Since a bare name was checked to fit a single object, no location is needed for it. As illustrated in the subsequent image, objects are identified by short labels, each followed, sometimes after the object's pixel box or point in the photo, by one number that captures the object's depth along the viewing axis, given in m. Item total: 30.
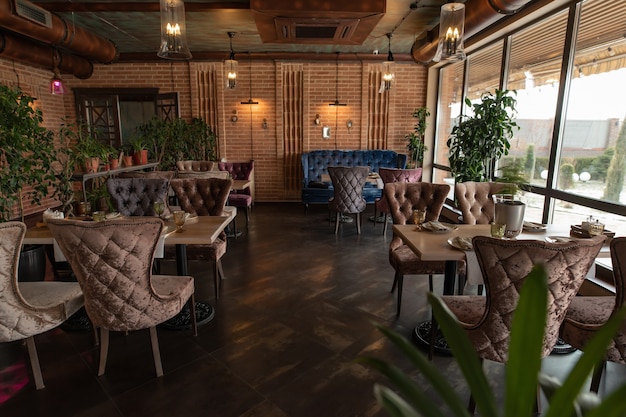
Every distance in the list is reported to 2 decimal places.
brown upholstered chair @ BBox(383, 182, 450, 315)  3.53
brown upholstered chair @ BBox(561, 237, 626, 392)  1.85
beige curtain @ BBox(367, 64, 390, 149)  7.93
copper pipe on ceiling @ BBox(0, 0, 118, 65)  4.21
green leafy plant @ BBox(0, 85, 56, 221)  2.94
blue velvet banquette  7.92
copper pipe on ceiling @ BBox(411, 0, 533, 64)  3.67
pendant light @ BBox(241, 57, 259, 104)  7.89
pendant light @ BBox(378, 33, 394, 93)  6.01
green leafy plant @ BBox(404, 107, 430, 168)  7.74
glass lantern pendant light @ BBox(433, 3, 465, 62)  3.12
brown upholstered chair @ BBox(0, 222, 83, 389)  2.06
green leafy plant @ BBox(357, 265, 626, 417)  0.60
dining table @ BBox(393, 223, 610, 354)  2.33
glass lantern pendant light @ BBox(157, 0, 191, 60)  3.20
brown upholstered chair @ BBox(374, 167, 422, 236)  5.37
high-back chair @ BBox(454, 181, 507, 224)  3.49
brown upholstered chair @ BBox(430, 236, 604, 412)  1.72
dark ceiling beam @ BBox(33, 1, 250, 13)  4.70
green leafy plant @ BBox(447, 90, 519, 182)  4.52
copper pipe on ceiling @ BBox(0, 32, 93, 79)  5.41
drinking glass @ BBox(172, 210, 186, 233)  2.77
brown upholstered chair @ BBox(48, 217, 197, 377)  2.04
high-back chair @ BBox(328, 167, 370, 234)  5.49
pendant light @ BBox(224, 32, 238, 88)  6.21
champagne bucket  2.51
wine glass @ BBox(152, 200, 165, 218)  3.00
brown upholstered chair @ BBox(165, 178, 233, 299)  3.93
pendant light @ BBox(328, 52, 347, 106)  7.86
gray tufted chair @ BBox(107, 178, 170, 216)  3.90
